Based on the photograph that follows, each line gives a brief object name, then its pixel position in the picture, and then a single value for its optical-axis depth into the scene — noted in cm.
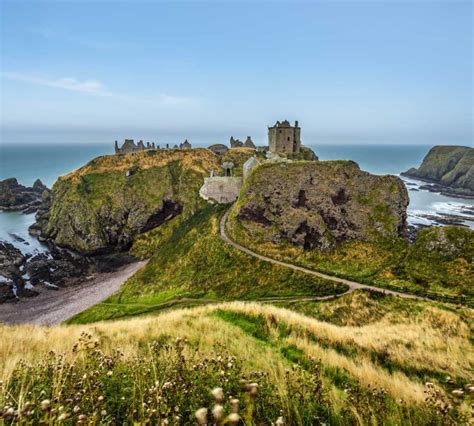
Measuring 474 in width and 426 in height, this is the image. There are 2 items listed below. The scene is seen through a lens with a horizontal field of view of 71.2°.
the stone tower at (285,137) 7694
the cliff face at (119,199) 7656
